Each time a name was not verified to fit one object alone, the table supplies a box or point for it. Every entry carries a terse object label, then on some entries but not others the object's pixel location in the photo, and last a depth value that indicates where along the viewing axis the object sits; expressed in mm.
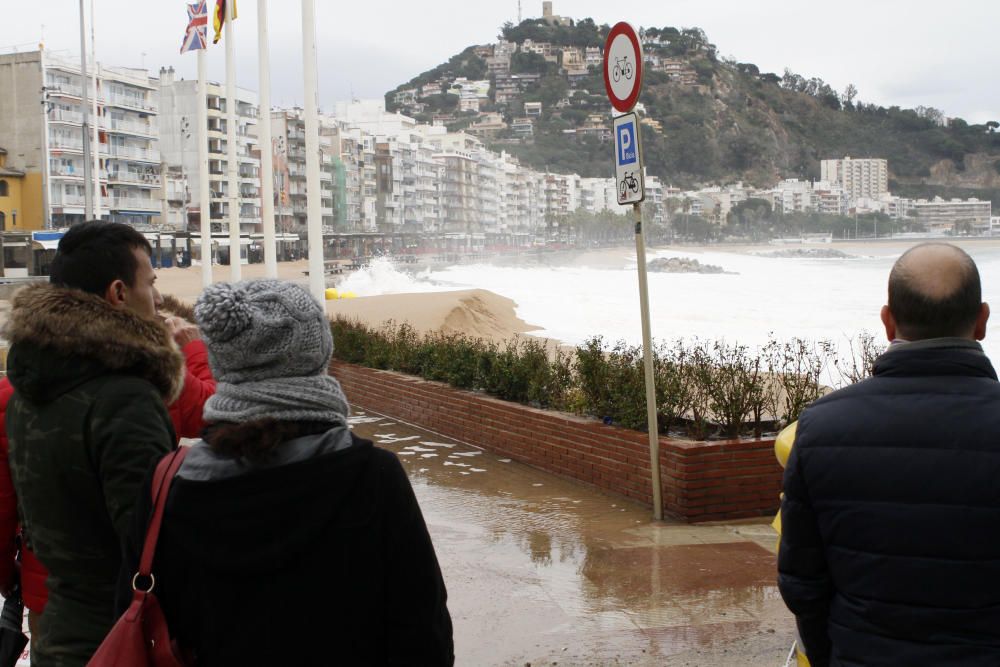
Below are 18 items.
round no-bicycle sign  7199
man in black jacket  2098
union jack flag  27438
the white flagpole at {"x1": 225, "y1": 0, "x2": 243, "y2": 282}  26828
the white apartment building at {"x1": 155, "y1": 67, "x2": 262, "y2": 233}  108125
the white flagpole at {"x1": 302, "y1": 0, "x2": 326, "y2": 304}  20125
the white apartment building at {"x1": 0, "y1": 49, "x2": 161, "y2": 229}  86750
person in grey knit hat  1950
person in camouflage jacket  2459
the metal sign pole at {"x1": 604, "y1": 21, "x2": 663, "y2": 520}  7125
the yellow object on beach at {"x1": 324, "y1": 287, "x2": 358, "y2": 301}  42625
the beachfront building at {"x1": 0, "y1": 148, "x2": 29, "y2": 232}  84000
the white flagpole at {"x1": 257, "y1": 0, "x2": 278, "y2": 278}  24047
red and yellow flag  26625
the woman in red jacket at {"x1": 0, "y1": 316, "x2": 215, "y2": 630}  2934
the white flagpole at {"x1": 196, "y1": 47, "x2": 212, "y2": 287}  30312
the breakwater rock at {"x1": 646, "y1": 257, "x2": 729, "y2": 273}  102812
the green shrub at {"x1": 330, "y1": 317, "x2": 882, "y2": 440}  8234
